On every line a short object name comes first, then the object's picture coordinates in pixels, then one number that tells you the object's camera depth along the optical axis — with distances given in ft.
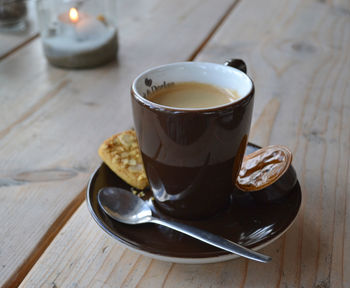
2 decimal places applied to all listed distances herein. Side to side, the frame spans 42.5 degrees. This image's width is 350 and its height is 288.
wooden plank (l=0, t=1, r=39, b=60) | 3.81
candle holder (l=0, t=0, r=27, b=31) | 4.13
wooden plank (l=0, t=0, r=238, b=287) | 2.01
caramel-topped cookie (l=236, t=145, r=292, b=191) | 1.90
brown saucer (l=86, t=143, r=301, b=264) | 1.62
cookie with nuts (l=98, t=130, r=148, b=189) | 2.10
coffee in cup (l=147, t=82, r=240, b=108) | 2.01
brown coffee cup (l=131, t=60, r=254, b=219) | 1.70
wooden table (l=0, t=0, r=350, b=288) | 1.74
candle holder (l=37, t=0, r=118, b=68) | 3.51
